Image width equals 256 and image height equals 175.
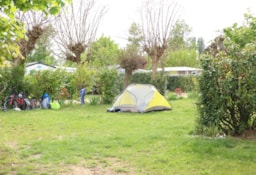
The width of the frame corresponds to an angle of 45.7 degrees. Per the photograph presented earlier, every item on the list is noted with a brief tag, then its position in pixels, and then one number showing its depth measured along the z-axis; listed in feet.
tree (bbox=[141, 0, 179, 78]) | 87.10
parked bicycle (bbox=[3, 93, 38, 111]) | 42.22
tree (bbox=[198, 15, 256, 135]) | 20.20
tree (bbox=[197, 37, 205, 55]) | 210.18
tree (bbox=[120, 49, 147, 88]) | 85.35
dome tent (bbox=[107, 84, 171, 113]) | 39.75
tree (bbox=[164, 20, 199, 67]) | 129.18
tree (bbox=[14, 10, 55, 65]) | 53.21
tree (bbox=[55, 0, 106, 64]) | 81.71
